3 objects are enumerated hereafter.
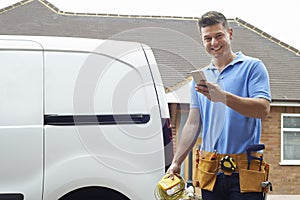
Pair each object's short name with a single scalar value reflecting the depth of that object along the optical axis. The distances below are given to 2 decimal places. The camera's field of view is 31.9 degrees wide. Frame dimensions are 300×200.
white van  3.91
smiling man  2.82
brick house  14.88
